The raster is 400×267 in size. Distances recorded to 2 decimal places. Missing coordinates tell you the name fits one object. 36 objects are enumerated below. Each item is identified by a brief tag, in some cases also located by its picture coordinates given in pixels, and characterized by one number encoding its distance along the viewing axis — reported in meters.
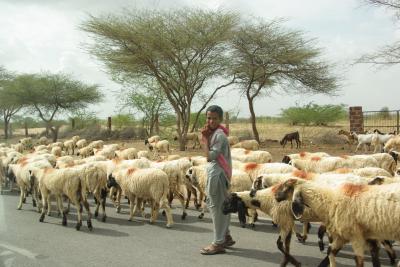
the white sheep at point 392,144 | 16.64
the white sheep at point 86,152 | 20.69
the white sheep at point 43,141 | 30.19
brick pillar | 24.55
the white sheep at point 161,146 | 21.64
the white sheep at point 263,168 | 9.68
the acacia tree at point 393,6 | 15.39
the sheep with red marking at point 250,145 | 19.79
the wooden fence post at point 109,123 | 33.75
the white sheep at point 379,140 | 18.95
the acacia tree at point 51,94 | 37.19
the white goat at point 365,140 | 19.48
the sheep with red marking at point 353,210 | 5.41
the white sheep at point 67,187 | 9.32
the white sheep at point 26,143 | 27.74
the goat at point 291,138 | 22.75
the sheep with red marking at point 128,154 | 16.45
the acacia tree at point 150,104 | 32.28
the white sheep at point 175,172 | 10.88
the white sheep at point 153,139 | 24.57
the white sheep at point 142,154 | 16.59
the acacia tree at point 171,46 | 21.31
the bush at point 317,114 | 36.25
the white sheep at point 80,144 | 25.38
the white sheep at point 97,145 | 22.47
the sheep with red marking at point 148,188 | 9.38
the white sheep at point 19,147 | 23.25
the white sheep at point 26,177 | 11.18
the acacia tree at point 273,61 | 22.45
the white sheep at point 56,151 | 19.73
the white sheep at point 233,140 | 21.88
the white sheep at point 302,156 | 12.31
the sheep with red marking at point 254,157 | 13.83
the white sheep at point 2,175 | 14.43
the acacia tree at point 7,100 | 37.75
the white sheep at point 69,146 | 25.38
